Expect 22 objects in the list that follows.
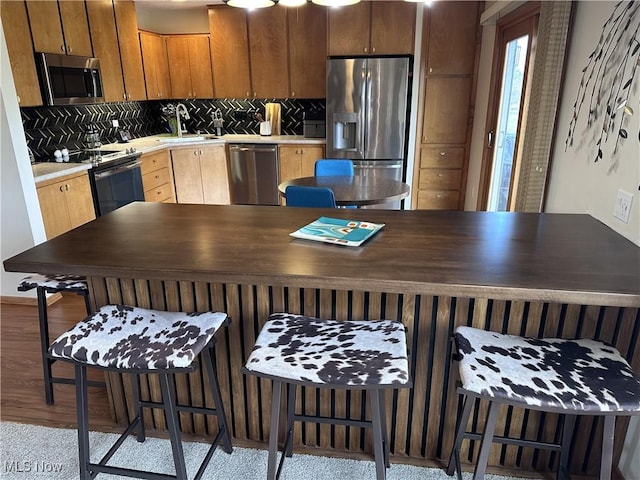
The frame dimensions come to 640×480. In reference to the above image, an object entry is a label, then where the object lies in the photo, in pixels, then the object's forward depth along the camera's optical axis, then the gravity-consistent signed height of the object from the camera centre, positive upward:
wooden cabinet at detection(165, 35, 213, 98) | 5.34 +0.61
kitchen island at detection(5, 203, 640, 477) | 1.35 -0.52
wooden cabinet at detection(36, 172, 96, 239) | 3.14 -0.65
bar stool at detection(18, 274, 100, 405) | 1.89 -0.74
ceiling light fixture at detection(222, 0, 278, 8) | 2.55 +0.65
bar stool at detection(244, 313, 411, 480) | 1.20 -0.71
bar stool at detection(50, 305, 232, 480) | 1.32 -0.72
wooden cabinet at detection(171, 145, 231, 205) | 5.06 -0.70
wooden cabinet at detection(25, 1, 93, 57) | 3.42 +0.74
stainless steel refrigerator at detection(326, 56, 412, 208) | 4.47 +0.02
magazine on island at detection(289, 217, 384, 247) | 1.63 -0.46
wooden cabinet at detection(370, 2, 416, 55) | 4.43 +0.87
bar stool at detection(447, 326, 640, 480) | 1.12 -0.73
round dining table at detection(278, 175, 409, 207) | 2.78 -0.51
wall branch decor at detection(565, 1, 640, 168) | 1.69 +0.13
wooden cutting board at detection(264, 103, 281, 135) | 5.57 +0.00
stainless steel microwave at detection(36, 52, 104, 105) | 3.52 +0.32
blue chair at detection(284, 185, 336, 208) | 2.65 -0.50
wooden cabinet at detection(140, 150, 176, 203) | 4.50 -0.66
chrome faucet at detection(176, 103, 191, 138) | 5.43 +0.03
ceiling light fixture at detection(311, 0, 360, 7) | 2.66 +0.68
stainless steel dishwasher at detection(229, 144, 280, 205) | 5.22 -0.70
